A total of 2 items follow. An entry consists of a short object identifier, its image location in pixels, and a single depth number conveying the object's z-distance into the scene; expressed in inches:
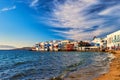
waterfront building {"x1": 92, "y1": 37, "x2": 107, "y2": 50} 2456.4
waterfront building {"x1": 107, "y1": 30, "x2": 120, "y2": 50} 1812.4
